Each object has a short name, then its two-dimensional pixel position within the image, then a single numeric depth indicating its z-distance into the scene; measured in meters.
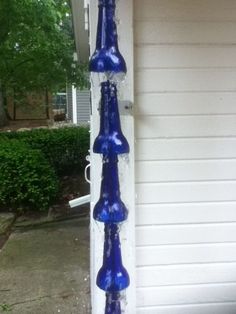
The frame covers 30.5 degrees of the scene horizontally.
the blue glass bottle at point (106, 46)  1.29
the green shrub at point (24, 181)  5.34
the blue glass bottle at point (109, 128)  1.33
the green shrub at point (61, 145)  6.92
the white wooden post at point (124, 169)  2.03
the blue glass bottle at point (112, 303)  1.44
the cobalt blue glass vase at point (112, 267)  1.39
